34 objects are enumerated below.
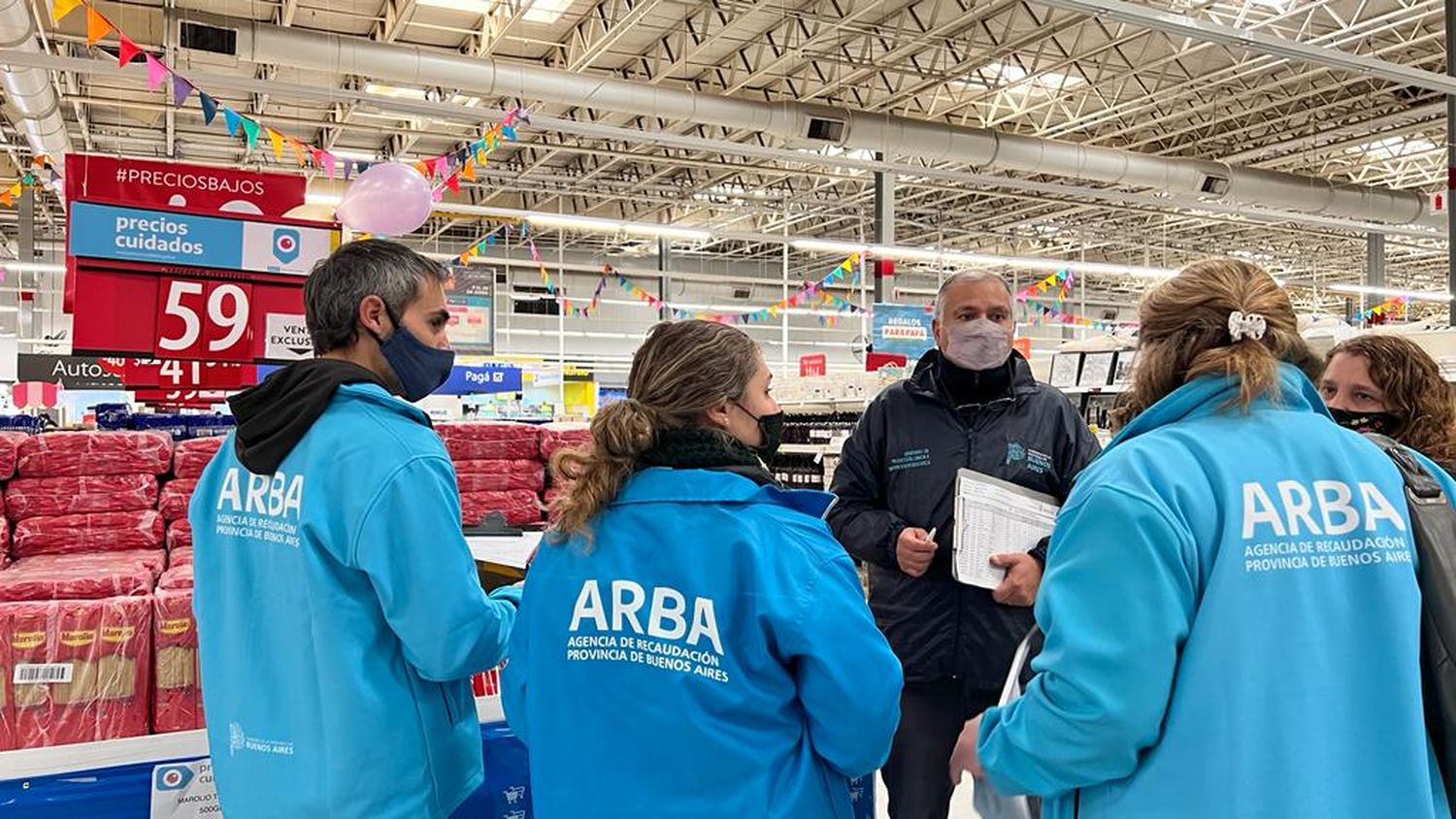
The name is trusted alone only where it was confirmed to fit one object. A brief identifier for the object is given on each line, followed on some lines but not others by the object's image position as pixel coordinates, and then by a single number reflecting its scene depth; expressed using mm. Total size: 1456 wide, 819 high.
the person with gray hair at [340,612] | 1622
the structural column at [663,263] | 21616
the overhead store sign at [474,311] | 11844
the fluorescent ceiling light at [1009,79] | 13570
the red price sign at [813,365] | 14968
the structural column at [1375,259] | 17359
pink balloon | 4805
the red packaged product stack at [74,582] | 2428
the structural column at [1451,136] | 9289
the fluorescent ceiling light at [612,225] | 14609
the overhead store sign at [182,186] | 3455
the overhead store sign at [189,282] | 3396
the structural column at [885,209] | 14750
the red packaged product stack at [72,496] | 3930
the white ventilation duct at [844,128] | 10570
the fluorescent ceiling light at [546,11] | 11531
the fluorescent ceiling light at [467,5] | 11445
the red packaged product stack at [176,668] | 2195
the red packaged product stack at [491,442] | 4879
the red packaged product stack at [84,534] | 3871
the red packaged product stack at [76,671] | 2080
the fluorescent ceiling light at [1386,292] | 16844
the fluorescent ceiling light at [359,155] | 16103
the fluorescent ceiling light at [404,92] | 13922
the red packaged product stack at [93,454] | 4000
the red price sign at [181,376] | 3771
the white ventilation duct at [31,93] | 7875
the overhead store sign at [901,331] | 14031
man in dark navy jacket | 2363
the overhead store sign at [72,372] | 6401
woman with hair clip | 1316
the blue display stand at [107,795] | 1905
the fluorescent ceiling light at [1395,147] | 16291
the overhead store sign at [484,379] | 12109
